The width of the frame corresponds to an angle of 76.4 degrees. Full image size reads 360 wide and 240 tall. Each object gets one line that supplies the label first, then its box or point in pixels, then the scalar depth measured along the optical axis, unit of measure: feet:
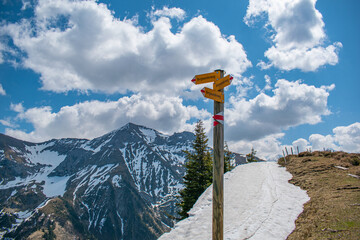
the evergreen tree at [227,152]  142.98
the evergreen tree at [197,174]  84.33
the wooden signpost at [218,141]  20.13
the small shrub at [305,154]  90.83
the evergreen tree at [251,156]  182.72
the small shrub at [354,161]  60.26
